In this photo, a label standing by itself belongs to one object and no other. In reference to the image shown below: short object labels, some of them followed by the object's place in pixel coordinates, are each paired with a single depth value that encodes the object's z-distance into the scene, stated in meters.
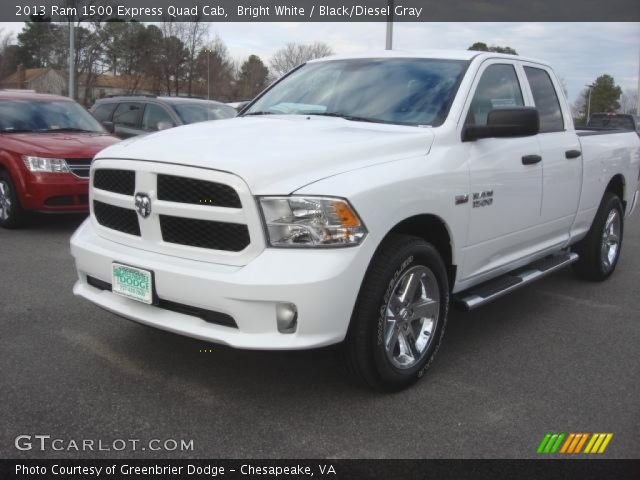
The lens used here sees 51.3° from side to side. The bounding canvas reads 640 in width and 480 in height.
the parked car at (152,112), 10.98
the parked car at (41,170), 7.74
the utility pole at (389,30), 15.02
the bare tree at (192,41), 39.75
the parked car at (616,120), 20.52
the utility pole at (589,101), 70.46
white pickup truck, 3.09
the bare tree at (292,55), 45.09
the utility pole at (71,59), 25.05
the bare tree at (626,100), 75.50
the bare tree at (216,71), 43.25
